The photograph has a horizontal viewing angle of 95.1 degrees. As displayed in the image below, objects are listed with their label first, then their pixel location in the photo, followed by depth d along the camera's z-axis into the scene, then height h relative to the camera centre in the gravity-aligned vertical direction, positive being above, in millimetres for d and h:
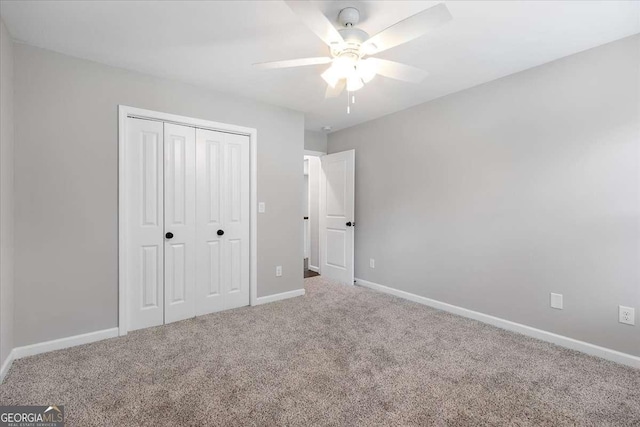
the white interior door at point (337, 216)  4363 -19
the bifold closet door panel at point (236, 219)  3270 -45
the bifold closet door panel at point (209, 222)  3086 -73
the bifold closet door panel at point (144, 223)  2689 -73
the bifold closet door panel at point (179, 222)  2893 -70
